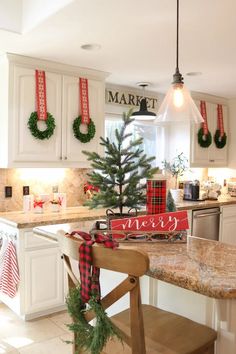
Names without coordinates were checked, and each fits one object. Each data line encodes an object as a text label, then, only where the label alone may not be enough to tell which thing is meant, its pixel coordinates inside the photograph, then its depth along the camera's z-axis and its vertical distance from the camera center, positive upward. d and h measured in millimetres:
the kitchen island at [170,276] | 1100 -441
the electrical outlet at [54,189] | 3713 -109
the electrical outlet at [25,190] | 3516 -113
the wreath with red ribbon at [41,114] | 3162 +595
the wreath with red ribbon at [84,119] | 3475 +606
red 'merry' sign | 1545 -198
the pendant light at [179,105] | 1913 +410
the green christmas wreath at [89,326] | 1049 -463
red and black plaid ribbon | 1063 -285
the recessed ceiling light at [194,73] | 3572 +1097
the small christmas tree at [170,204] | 1771 -130
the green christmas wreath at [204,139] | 4777 +553
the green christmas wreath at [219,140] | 5008 +566
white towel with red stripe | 2916 -795
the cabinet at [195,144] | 4719 +481
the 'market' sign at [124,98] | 4137 +997
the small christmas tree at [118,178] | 1660 +4
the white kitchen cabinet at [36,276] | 2932 -846
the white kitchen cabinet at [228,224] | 4445 -591
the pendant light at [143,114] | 3566 +665
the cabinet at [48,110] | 3100 +645
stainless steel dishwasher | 4070 -535
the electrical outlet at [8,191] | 3431 -120
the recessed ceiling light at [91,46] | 2790 +1078
